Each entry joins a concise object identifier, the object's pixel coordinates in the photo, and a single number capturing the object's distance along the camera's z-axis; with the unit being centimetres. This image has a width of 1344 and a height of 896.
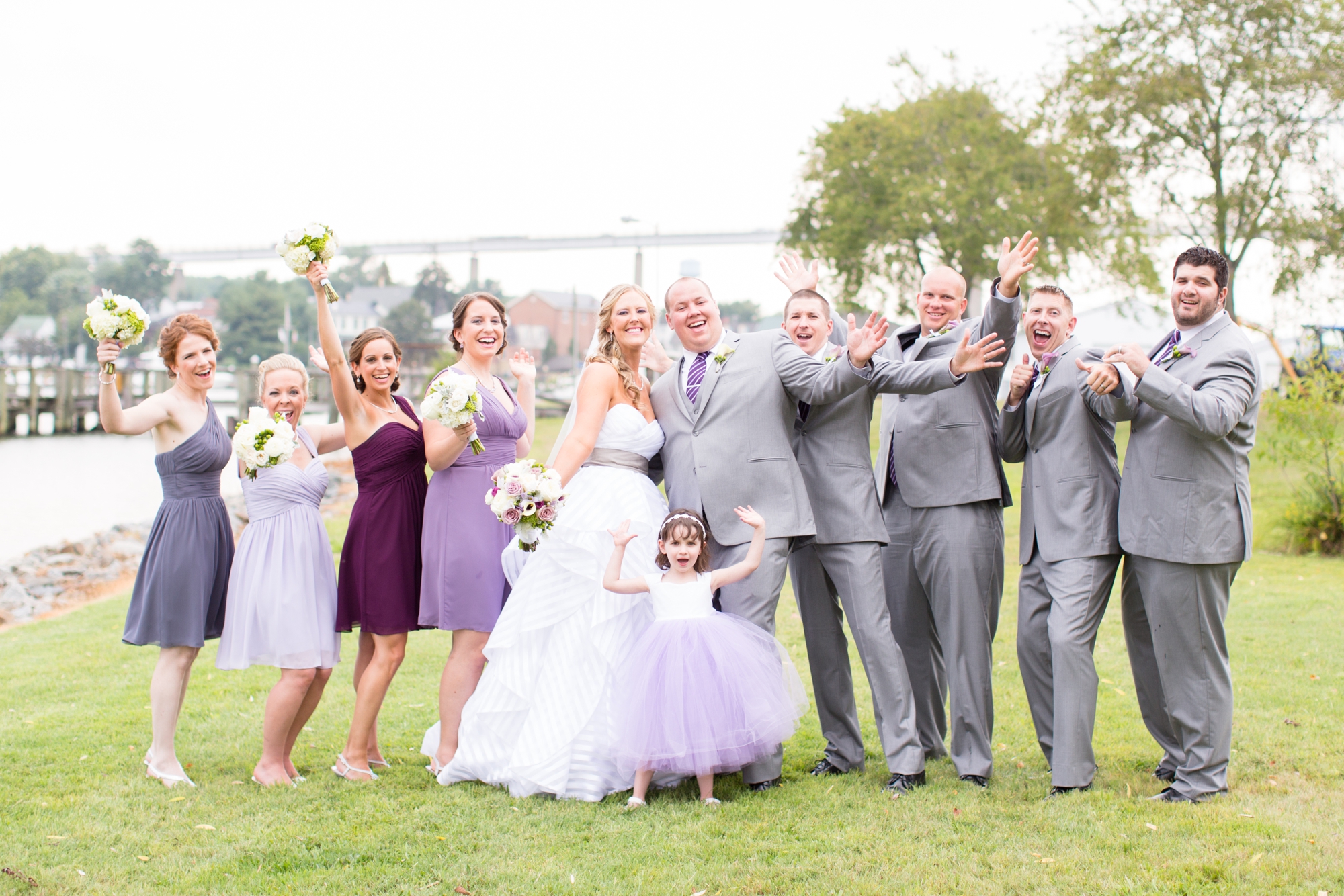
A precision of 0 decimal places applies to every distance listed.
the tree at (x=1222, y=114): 2405
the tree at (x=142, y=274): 11862
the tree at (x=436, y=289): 12950
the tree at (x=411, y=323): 10694
